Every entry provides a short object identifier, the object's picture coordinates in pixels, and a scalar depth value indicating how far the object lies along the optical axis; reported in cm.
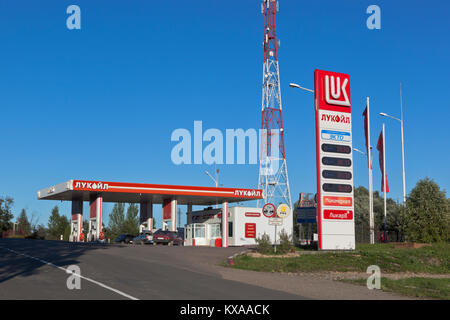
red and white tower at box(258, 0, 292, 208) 5416
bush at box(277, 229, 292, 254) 2656
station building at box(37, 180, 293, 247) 4819
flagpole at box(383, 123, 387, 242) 4266
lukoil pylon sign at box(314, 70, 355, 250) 2895
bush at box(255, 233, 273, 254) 2658
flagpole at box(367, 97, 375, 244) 3969
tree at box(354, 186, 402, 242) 5472
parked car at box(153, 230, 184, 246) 4572
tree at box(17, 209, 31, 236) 11384
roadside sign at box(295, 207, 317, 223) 4256
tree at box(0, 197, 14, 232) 9525
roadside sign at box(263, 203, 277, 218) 2470
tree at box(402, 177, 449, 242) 3309
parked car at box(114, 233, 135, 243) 5284
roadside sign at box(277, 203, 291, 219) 2427
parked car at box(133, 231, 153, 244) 4654
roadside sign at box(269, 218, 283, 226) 2464
